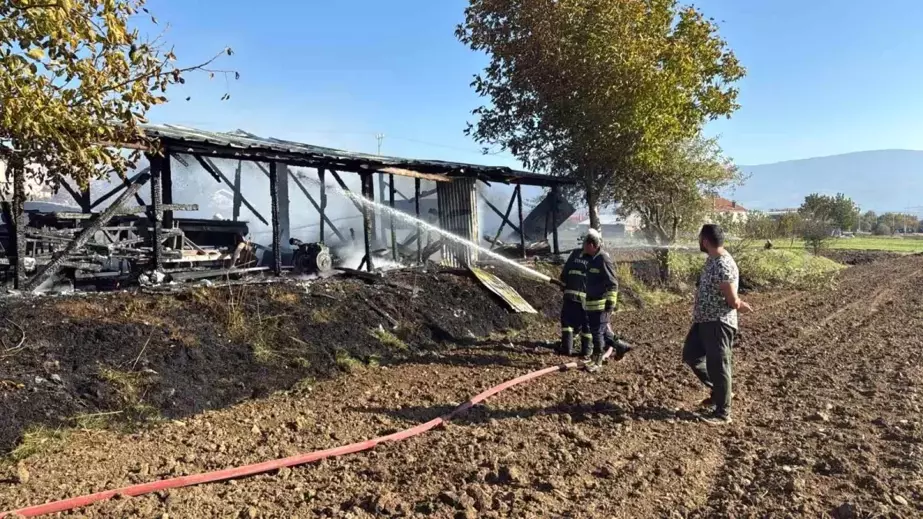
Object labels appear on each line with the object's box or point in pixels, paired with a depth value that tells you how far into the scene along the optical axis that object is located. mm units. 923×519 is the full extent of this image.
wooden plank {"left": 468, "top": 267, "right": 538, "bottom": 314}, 11031
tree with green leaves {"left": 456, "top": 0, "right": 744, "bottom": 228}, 13523
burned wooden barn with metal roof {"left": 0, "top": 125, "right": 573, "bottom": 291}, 8219
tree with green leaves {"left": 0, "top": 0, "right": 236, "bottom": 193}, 4004
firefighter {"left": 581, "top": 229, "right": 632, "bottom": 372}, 7562
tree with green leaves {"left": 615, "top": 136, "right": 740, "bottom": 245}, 17781
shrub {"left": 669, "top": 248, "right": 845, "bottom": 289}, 17344
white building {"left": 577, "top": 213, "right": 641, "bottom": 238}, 46956
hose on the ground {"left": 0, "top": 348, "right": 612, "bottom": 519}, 3631
